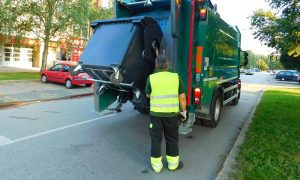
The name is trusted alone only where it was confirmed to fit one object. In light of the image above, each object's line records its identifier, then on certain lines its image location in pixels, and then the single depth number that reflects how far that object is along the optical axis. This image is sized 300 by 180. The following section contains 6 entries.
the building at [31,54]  27.75
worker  4.92
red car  17.61
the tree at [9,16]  21.11
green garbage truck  5.86
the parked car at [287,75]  46.36
